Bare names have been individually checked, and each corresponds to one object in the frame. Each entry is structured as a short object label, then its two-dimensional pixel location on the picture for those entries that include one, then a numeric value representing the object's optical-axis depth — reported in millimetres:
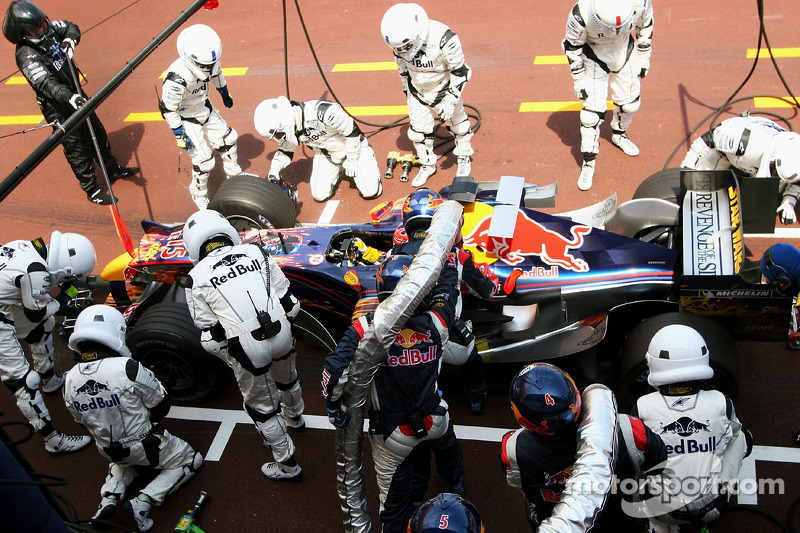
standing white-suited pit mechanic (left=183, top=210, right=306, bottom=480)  4504
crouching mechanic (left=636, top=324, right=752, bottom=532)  3500
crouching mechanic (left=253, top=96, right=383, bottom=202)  7410
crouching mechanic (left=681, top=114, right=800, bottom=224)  5883
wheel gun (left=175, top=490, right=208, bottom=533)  4691
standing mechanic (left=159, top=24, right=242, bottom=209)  7441
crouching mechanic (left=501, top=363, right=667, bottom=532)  2967
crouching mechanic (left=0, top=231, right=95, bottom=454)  5297
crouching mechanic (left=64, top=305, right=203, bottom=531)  4504
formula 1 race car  4656
